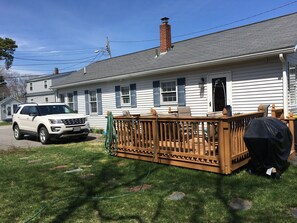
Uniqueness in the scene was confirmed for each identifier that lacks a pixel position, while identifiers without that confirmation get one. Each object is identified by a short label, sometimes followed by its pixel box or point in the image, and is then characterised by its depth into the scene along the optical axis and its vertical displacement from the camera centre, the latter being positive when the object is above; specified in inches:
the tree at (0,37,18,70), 1306.6 +276.2
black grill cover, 200.7 -33.8
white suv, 421.7 -26.9
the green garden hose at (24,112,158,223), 161.2 -56.8
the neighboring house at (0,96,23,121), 1425.9 -9.1
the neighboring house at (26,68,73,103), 1260.6 +79.6
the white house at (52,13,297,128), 342.0 +39.1
